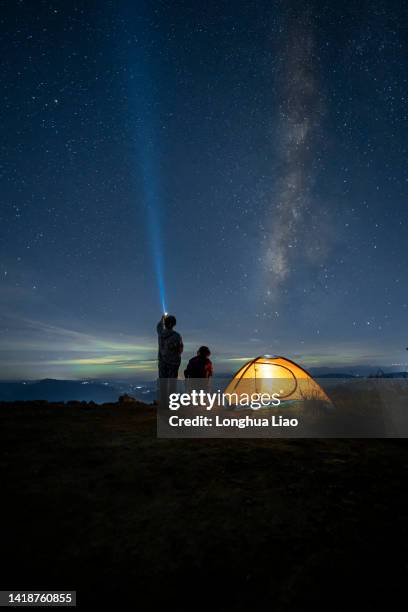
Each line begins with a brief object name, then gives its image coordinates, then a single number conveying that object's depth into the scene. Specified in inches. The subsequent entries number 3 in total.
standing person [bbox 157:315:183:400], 332.5
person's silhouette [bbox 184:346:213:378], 335.0
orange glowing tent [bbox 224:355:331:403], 370.9
